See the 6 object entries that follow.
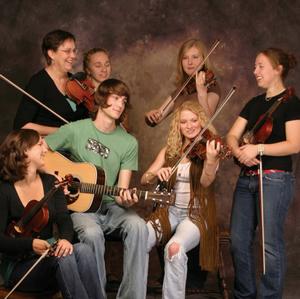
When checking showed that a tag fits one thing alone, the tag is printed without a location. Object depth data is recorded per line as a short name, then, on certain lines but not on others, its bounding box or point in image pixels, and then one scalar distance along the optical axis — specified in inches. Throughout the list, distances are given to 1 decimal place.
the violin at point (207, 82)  174.7
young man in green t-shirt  154.6
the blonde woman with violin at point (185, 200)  155.0
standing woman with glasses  169.6
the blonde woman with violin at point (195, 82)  174.2
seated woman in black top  134.8
